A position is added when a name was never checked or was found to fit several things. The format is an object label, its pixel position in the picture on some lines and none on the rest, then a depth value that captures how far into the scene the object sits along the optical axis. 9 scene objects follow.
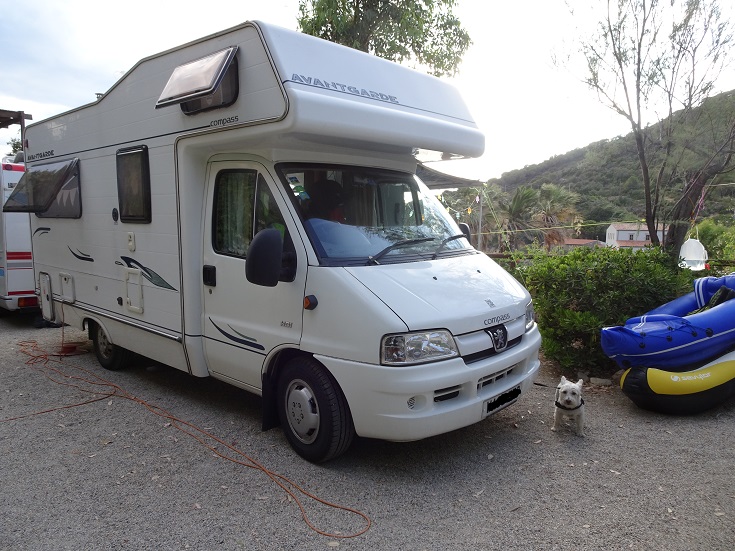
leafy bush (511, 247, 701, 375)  5.85
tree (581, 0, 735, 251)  6.54
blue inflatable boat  4.75
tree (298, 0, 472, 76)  11.46
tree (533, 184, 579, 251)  19.18
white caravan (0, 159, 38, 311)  8.77
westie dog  4.41
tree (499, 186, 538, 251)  19.48
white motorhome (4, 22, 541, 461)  3.68
